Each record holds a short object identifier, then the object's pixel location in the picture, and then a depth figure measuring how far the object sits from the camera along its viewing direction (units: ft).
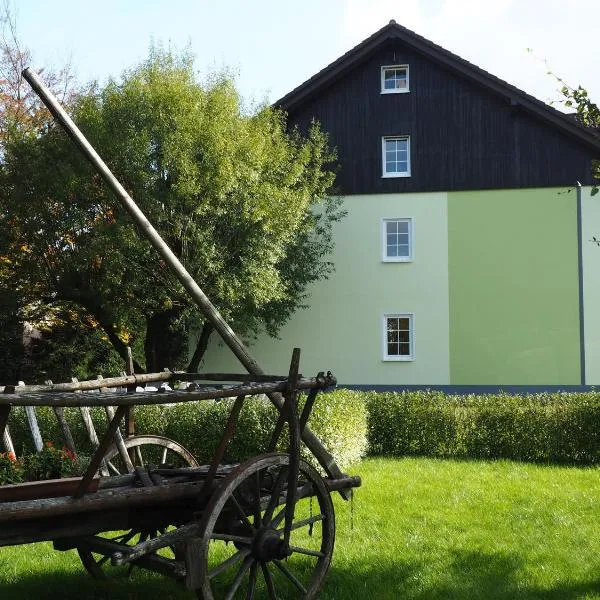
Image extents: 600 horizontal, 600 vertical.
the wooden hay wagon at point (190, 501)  13.80
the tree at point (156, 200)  66.33
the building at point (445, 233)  80.07
